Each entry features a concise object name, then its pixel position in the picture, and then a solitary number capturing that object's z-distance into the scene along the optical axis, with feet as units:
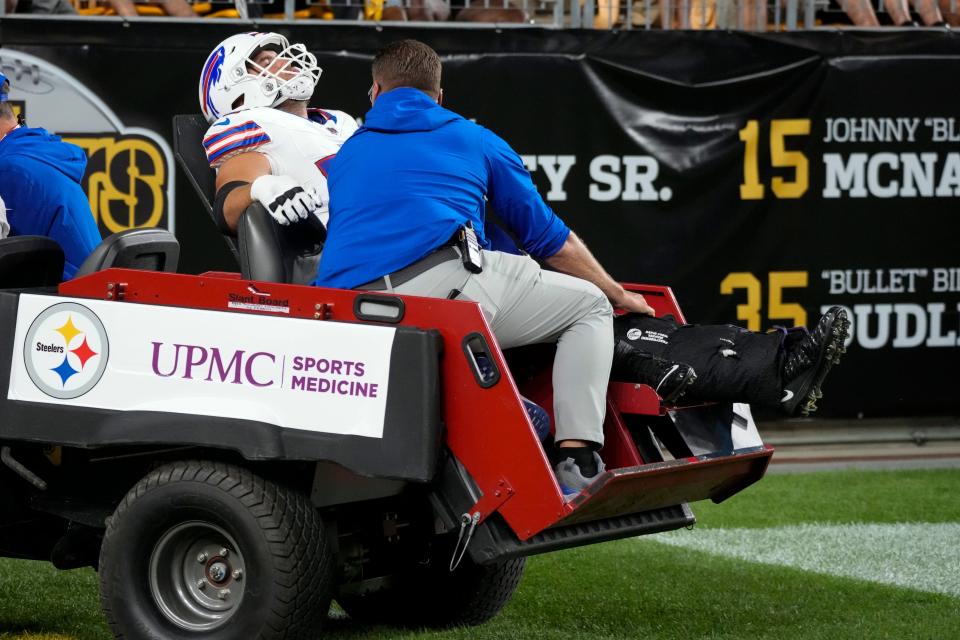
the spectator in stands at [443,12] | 63.21
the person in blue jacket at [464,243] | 30.63
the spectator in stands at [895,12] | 66.03
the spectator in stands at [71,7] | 58.80
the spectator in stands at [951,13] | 69.00
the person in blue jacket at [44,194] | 37.86
